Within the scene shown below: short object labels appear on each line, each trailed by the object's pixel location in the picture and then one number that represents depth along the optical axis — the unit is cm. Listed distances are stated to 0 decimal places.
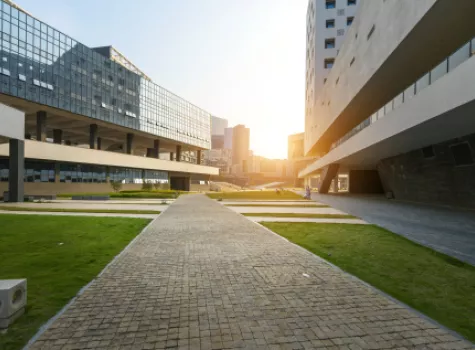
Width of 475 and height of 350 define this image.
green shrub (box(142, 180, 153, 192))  4809
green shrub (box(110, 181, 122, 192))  4355
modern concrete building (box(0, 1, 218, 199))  3366
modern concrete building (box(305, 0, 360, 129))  4794
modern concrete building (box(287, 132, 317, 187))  11519
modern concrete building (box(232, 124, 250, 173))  16735
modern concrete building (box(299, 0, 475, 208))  1231
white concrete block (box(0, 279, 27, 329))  355
